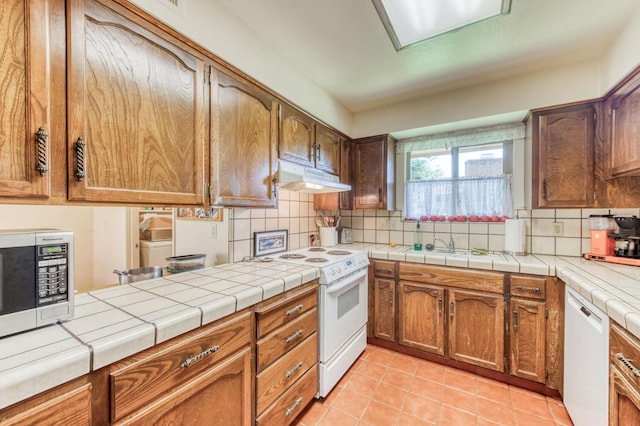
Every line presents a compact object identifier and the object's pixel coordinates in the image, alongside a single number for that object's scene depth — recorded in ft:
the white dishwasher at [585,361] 3.77
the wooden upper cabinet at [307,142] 6.08
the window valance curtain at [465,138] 7.39
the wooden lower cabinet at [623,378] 3.03
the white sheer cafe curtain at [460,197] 7.69
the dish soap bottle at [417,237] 8.53
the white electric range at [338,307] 5.53
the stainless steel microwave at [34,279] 2.49
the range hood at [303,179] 5.74
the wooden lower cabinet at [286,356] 4.13
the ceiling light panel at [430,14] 4.28
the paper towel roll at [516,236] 6.88
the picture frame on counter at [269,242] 6.51
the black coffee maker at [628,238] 5.53
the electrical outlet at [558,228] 6.82
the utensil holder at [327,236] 8.68
